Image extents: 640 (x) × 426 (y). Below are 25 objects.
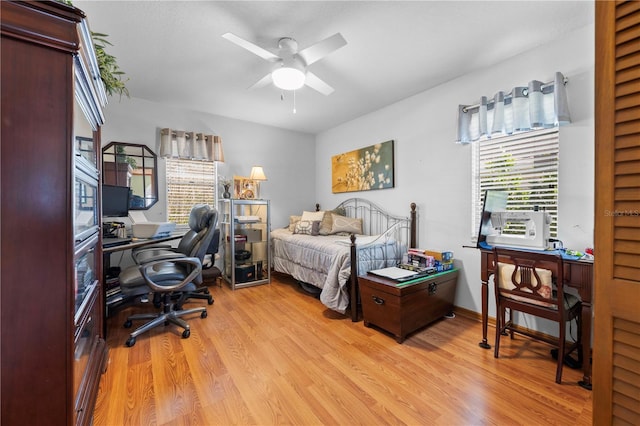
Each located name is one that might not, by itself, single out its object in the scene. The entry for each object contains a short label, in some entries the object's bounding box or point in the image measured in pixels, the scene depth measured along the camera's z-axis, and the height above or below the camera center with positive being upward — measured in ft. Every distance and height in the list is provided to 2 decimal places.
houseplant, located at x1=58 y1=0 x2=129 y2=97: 4.52 +2.55
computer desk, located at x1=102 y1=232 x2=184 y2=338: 6.54 -0.97
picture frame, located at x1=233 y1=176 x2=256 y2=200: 12.77 +1.09
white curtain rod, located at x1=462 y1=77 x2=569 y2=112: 6.65 +3.28
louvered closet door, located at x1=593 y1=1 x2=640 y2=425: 2.05 -0.03
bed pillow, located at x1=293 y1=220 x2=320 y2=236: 11.80 -0.82
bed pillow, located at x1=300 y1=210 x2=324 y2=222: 12.54 -0.31
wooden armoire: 2.51 -0.01
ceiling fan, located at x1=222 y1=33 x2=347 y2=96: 6.06 +3.84
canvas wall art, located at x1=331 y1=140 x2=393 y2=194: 11.20 +1.97
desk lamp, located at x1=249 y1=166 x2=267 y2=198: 12.27 +1.71
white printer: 8.70 -0.69
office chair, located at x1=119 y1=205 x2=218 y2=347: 6.67 -1.78
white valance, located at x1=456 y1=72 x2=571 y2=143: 6.49 +2.78
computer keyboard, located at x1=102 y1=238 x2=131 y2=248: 6.77 -0.89
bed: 8.25 -1.34
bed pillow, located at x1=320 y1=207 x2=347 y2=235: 11.94 -0.63
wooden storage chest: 6.87 -2.63
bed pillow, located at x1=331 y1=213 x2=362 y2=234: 11.93 -0.71
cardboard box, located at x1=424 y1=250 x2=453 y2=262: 8.54 -1.52
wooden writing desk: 5.20 -1.64
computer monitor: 8.51 +0.30
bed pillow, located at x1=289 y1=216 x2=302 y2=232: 13.18 -0.60
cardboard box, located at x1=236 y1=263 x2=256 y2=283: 11.44 -2.84
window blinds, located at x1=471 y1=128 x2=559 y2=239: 7.01 +1.18
